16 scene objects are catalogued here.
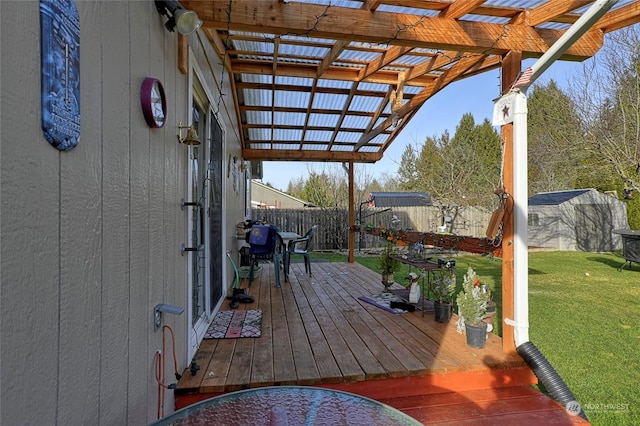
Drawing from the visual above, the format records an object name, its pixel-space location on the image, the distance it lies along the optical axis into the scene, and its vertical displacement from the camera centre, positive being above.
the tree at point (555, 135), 9.38 +2.45
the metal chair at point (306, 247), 5.67 -0.49
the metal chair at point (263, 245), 4.61 -0.37
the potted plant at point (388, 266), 4.31 -0.62
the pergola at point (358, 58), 2.30 +1.56
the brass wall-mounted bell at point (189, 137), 2.03 +0.48
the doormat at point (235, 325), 2.80 -0.95
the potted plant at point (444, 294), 3.19 -0.74
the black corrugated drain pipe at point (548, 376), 1.99 -1.00
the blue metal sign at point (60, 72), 0.79 +0.36
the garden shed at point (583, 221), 11.79 -0.19
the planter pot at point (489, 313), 2.76 -0.80
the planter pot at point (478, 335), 2.54 -0.88
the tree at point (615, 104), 8.00 +2.77
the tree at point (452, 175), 13.79 +1.80
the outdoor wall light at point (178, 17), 1.67 +1.00
